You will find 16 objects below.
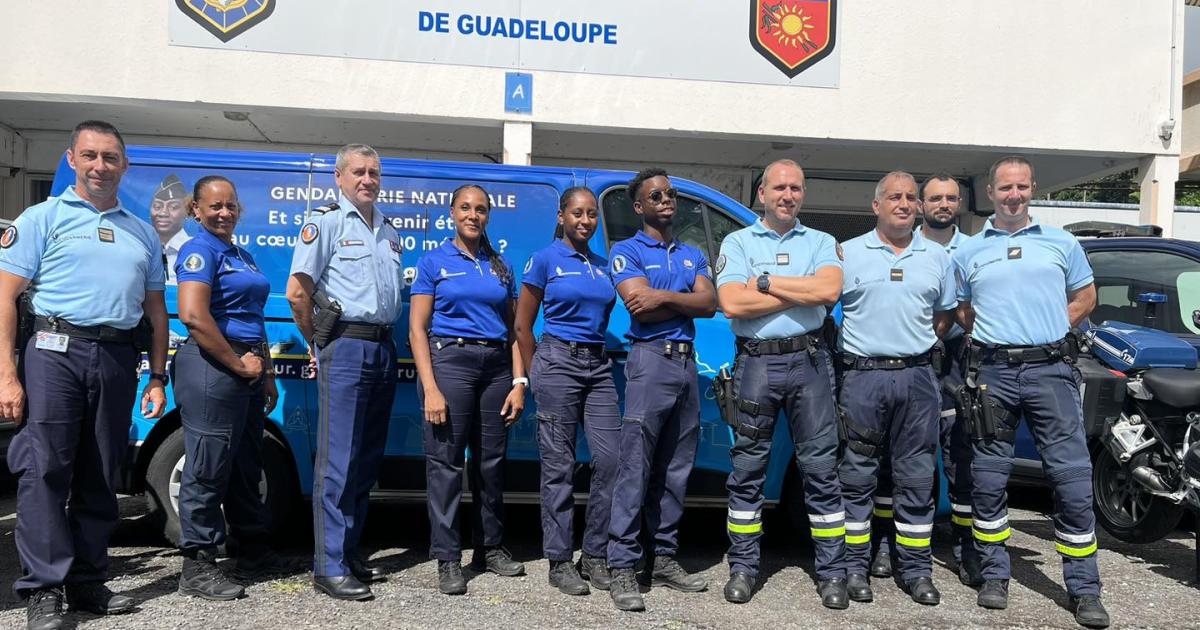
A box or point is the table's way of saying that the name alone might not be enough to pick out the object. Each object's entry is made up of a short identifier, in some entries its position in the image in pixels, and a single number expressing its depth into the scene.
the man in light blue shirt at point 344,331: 3.67
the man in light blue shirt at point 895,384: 3.78
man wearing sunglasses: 3.70
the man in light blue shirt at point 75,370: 3.25
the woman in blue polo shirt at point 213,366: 3.57
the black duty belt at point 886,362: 3.78
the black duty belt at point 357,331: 3.69
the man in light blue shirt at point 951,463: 4.14
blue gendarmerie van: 4.19
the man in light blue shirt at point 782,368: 3.70
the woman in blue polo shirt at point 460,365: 3.76
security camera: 9.22
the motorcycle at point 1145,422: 4.32
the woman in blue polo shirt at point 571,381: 3.75
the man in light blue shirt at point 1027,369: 3.71
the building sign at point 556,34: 8.29
